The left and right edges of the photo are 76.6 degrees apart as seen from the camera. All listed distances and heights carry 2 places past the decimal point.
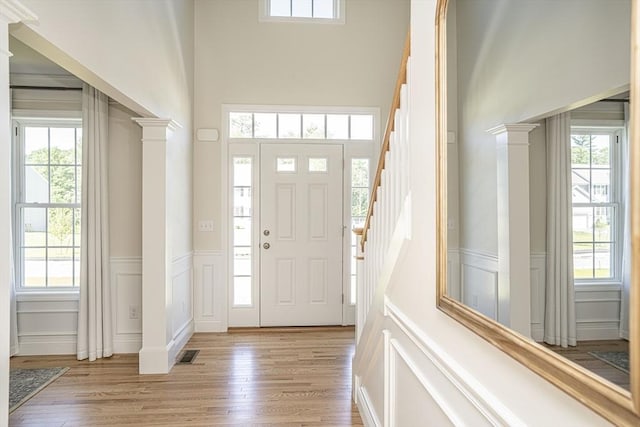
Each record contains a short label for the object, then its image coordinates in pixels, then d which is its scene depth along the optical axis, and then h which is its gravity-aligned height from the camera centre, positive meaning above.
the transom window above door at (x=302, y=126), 4.43 +0.98
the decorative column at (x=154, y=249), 3.21 -0.27
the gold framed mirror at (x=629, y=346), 0.51 -0.24
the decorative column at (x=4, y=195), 1.42 +0.07
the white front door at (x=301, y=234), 4.43 -0.21
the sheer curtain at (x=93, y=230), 3.49 -0.13
